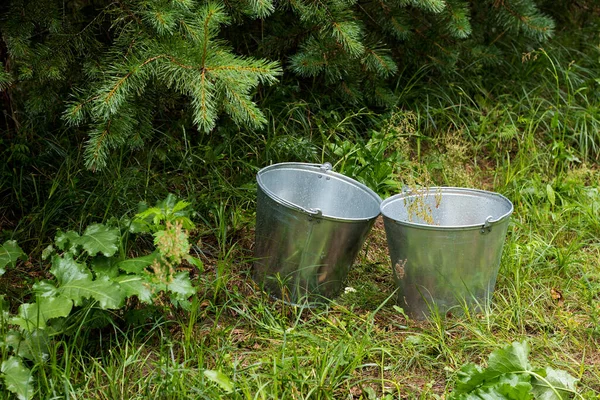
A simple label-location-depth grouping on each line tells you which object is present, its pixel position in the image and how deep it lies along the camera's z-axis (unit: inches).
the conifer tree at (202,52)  103.2
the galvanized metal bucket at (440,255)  105.4
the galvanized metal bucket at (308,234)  110.6
